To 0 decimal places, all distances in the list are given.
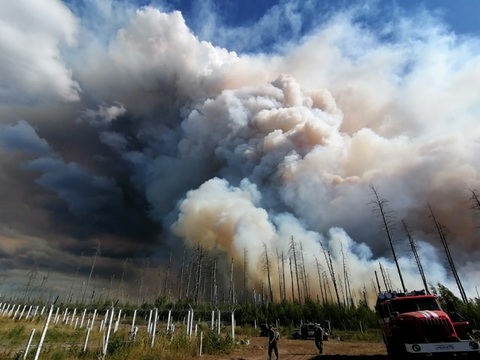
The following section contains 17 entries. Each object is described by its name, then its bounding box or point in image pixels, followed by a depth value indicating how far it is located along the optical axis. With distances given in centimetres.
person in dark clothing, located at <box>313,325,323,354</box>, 2071
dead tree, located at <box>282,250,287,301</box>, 7376
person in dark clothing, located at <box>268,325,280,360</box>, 1710
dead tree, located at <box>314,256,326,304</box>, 7299
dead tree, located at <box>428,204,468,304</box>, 4267
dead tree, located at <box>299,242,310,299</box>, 7779
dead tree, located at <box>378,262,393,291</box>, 6906
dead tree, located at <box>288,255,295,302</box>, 7574
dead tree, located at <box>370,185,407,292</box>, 3959
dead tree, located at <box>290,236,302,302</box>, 7472
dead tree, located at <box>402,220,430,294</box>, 4615
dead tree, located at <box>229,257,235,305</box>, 7388
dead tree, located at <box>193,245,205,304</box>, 7266
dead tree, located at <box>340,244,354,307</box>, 6869
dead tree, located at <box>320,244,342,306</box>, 6506
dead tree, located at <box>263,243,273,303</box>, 7746
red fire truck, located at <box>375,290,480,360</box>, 1101
